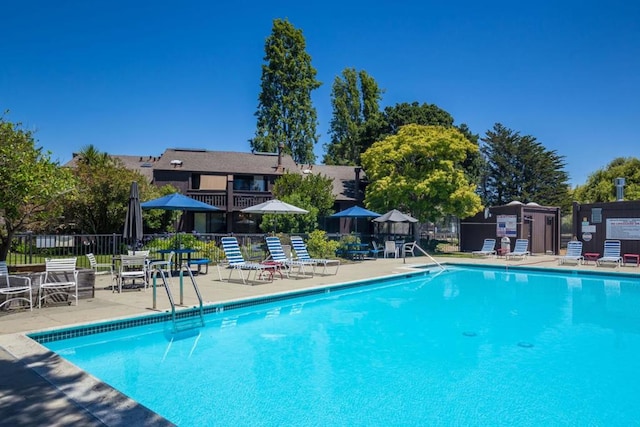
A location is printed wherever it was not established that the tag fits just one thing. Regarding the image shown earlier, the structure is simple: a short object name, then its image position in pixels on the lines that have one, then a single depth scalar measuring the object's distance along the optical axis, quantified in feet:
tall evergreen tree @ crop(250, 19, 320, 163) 134.72
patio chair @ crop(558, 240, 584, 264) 62.13
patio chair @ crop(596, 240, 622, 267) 59.62
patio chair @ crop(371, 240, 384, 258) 66.87
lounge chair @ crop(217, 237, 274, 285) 39.23
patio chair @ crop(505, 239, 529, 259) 69.56
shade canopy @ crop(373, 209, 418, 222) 69.00
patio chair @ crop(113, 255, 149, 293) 33.12
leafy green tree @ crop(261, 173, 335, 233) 72.74
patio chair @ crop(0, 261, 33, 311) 25.14
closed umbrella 37.19
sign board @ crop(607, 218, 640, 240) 64.34
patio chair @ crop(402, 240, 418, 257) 76.74
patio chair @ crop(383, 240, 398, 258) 69.05
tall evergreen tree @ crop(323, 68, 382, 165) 153.99
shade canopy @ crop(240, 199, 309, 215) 55.21
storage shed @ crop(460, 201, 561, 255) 78.64
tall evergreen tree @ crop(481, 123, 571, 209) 138.51
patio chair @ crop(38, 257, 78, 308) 26.89
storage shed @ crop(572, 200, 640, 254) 64.59
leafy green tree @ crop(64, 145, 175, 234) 66.64
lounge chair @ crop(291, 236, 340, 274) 47.84
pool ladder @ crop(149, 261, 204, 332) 26.08
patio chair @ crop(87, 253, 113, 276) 35.68
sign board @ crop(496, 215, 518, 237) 78.33
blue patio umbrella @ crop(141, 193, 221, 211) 41.63
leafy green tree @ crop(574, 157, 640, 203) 123.85
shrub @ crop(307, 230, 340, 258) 58.18
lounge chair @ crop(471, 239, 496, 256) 74.18
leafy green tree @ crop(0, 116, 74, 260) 27.50
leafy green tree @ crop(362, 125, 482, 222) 78.07
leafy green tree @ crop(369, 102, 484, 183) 104.12
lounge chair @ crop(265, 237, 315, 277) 44.57
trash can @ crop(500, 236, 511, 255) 75.82
